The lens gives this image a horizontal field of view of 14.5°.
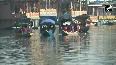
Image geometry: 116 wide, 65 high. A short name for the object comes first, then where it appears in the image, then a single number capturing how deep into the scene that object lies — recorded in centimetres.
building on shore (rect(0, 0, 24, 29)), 15699
